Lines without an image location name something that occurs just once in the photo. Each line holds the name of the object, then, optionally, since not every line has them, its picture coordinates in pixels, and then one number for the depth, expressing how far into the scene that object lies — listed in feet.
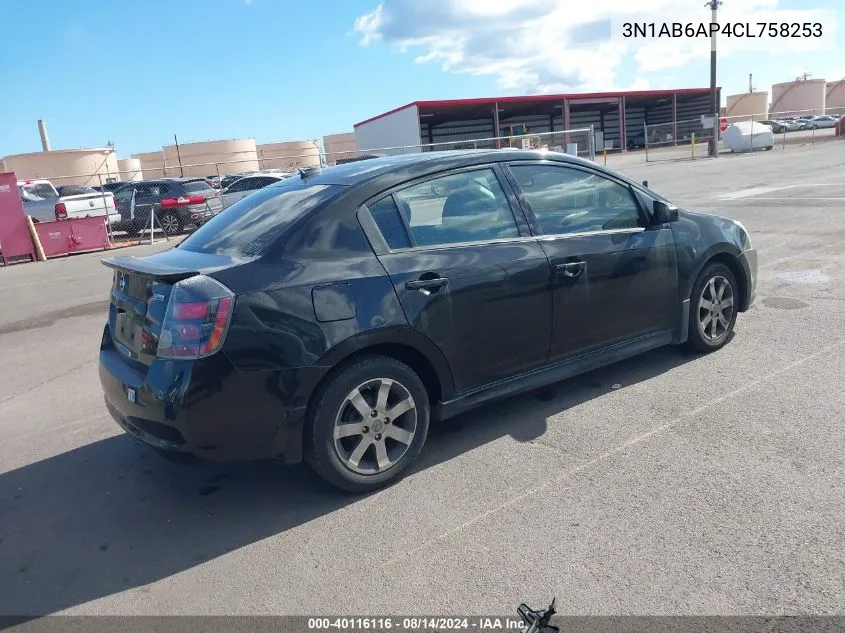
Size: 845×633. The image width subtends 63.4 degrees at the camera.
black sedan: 10.75
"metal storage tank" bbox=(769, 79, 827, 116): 257.96
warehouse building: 156.46
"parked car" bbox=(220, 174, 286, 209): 70.92
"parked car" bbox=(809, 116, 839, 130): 199.48
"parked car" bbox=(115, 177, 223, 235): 64.44
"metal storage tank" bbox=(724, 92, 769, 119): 234.99
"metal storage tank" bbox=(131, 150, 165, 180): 213.89
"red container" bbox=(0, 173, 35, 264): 52.65
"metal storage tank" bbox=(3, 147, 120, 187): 155.43
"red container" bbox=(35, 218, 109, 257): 55.42
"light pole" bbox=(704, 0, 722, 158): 119.51
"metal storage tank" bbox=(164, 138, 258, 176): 184.65
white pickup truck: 61.93
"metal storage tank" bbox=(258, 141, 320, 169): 199.00
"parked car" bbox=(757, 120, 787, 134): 185.23
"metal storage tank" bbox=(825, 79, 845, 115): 274.77
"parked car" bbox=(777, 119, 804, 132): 196.24
